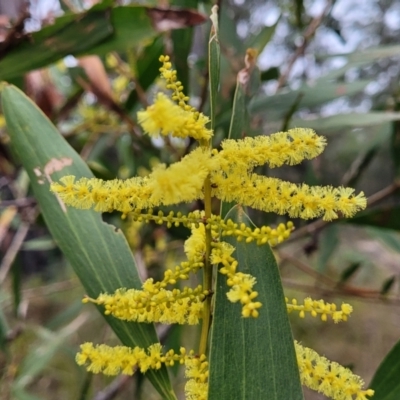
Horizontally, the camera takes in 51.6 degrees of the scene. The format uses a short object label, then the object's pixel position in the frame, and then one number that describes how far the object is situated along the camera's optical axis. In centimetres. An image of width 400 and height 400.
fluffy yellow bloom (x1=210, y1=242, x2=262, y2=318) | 11
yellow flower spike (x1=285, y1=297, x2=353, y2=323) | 13
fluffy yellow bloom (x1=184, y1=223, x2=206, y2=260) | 14
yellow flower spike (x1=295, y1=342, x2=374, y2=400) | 13
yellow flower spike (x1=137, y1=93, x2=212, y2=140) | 11
